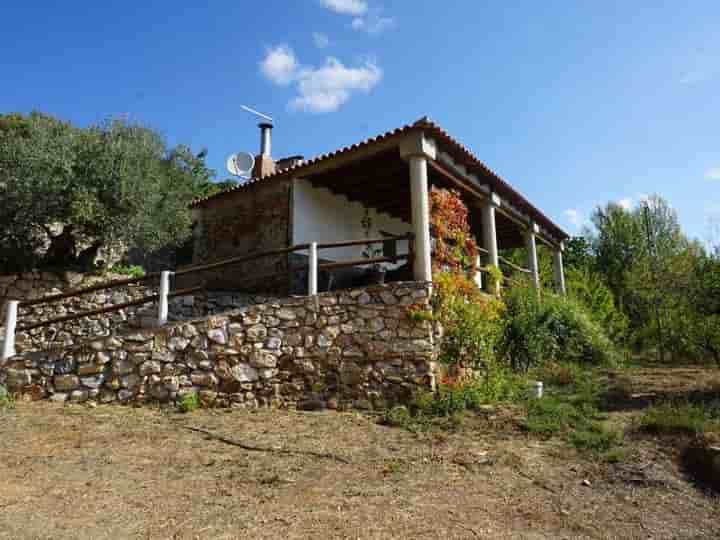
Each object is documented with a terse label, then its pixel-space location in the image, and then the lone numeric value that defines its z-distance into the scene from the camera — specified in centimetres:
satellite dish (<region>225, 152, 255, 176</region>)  1269
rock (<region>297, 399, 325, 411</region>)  693
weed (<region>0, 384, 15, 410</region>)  638
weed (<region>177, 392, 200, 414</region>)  662
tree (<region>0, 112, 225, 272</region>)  1034
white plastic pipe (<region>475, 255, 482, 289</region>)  837
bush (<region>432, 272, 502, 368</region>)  714
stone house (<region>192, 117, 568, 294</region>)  780
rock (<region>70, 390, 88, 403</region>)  674
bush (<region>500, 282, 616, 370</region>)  861
